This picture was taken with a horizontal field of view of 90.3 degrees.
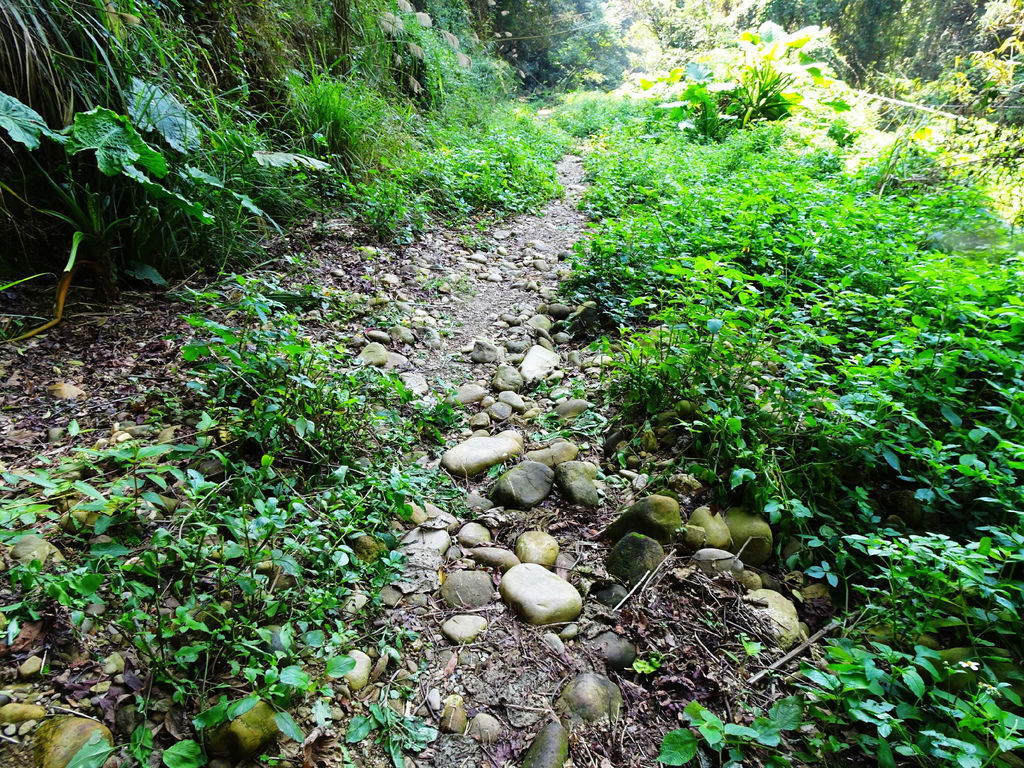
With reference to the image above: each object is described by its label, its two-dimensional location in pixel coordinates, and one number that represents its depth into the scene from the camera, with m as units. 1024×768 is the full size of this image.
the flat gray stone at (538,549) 1.82
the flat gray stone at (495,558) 1.80
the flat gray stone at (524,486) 2.04
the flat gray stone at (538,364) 2.86
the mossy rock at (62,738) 1.02
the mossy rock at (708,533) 1.77
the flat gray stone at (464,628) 1.56
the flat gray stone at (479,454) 2.18
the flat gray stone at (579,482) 2.04
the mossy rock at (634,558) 1.71
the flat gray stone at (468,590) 1.67
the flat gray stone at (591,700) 1.38
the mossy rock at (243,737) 1.12
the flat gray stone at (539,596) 1.62
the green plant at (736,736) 1.18
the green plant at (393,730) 1.25
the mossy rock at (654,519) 1.80
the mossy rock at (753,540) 1.74
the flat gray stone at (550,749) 1.26
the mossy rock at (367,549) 1.68
